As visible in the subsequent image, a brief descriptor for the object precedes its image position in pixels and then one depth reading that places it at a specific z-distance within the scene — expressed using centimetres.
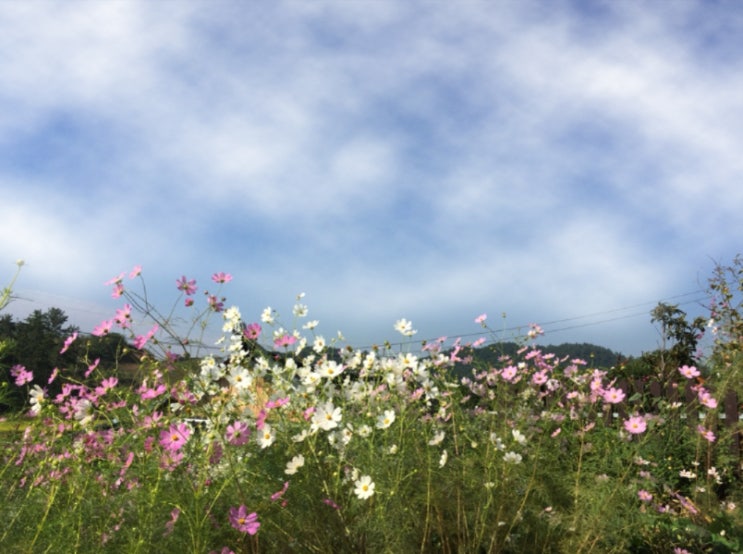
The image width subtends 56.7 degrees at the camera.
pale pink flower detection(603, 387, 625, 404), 361
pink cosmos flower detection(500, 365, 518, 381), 415
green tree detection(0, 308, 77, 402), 1532
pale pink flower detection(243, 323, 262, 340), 343
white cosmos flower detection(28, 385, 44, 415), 331
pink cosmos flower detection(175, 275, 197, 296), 309
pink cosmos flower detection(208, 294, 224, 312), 315
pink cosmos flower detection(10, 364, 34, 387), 376
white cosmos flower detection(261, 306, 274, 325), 369
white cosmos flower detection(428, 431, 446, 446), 284
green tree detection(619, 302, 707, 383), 858
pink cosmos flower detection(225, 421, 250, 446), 270
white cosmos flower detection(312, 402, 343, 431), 257
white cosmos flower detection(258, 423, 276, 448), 262
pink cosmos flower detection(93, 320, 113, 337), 311
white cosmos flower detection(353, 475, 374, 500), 239
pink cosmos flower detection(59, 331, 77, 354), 347
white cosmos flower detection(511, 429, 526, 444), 268
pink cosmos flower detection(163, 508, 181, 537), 251
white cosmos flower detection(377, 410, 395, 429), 264
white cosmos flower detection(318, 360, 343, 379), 294
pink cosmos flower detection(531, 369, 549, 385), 441
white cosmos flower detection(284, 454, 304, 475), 258
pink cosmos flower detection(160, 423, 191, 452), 270
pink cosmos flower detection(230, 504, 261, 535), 238
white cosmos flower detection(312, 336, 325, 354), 348
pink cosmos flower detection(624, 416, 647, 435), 343
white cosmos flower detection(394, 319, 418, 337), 356
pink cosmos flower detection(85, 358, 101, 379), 328
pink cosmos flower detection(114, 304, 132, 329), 312
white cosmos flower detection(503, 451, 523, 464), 262
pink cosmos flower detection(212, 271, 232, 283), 323
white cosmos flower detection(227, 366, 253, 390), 290
